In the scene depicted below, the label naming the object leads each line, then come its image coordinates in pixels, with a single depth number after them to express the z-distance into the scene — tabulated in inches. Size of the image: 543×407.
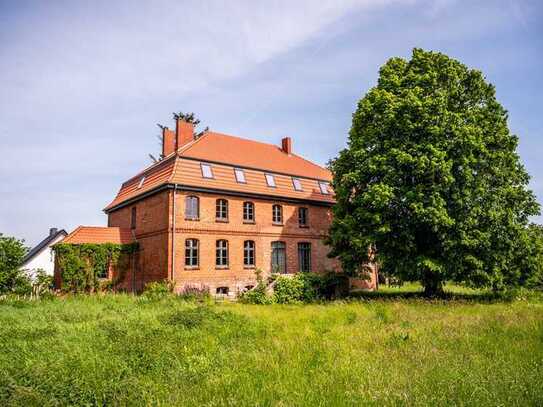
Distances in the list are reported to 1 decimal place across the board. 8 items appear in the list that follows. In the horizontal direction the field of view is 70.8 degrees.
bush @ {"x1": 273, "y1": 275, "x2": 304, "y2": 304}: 740.6
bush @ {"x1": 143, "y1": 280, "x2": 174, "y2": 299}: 662.0
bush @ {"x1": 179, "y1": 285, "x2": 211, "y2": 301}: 686.5
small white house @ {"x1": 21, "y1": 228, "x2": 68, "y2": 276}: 1315.0
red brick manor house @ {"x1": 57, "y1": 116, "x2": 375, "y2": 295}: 808.3
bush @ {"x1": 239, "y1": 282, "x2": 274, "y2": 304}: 718.5
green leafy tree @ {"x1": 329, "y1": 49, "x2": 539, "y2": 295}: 624.7
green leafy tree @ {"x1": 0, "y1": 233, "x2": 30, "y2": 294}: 698.8
